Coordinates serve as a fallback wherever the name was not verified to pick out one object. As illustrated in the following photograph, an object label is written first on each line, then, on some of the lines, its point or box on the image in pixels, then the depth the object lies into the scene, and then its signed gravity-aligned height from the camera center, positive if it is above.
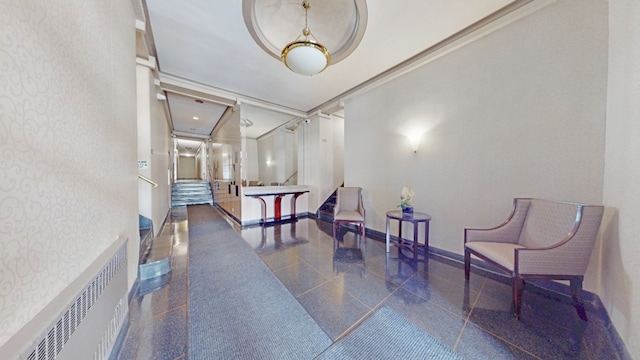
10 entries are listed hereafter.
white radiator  0.61 -0.62
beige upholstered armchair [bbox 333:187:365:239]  3.74 -0.56
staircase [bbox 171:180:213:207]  7.19 -0.71
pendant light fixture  2.22 +1.48
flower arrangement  2.96 -0.36
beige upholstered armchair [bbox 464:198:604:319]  1.61 -0.65
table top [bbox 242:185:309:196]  4.67 -0.38
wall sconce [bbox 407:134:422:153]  3.15 +0.58
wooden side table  2.79 -0.75
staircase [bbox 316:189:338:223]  5.06 -0.94
